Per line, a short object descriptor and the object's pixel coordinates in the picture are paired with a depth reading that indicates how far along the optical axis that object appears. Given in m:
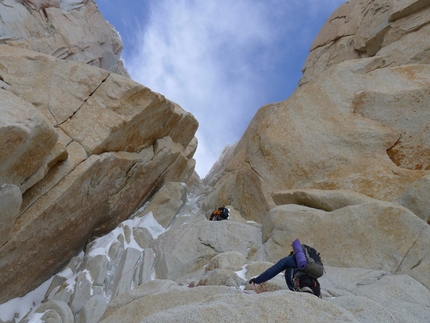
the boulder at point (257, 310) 5.42
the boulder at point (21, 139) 13.29
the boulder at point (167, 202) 25.78
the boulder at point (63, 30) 38.34
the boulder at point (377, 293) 7.40
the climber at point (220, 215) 21.12
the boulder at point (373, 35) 28.62
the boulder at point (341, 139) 19.70
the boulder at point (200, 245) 17.53
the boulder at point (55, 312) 16.00
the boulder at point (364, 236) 13.13
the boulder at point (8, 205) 14.33
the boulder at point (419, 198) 14.57
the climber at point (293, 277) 9.58
